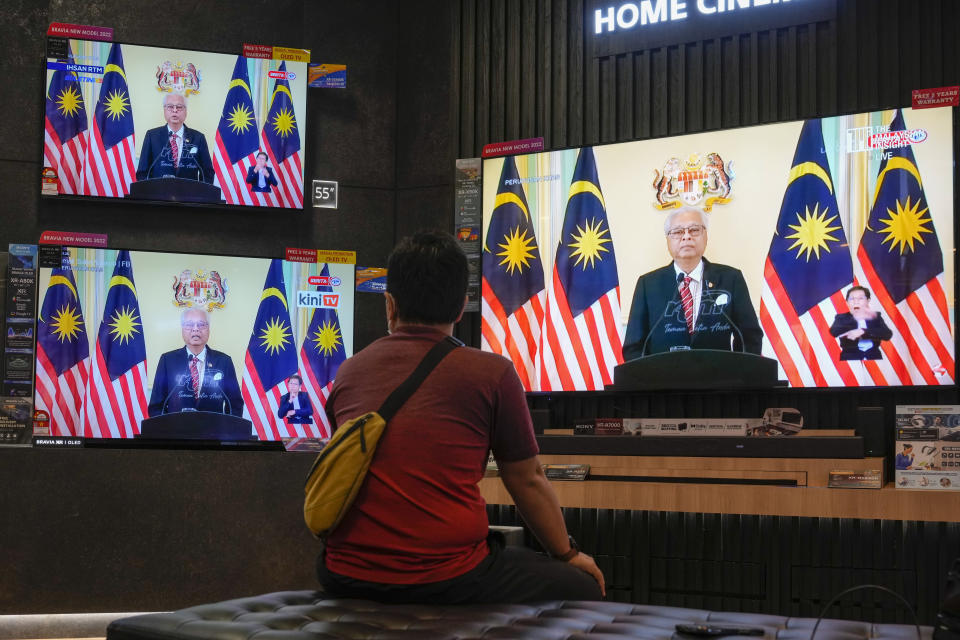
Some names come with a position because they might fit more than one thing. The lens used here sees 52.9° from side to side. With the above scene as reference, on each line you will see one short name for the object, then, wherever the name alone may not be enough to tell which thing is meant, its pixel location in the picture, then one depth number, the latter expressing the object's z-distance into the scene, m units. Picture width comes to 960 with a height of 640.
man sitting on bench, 2.08
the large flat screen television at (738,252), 4.00
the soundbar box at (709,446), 3.81
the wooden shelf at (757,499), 3.60
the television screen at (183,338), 4.75
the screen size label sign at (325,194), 5.23
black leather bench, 1.86
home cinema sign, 4.41
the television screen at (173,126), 4.84
